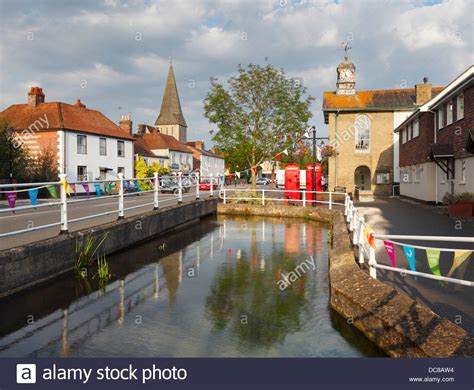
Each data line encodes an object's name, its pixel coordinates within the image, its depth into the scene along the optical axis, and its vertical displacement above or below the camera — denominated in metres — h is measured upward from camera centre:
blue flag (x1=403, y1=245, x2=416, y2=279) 5.46 -0.97
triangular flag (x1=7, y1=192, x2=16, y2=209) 8.41 -0.38
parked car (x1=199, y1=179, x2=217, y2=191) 50.08 -1.14
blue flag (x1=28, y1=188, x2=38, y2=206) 7.82 -0.28
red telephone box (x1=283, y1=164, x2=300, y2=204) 24.80 -0.14
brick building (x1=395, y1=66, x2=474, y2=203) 17.34 +1.57
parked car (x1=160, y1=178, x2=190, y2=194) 40.07 -0.43
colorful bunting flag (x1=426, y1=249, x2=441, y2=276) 5.23 -1.01
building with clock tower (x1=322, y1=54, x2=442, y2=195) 33.78 +2.90
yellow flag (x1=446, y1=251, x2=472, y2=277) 4.79 -0.89
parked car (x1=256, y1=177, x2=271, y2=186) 75.00 -0.72
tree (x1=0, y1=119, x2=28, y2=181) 30.22 +1.68
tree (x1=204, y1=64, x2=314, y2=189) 26.50 +3.97
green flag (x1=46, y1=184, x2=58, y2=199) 8.22 -0.19
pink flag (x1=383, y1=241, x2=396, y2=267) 6.20 -1.08
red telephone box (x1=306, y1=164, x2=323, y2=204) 26.09 -0.09
